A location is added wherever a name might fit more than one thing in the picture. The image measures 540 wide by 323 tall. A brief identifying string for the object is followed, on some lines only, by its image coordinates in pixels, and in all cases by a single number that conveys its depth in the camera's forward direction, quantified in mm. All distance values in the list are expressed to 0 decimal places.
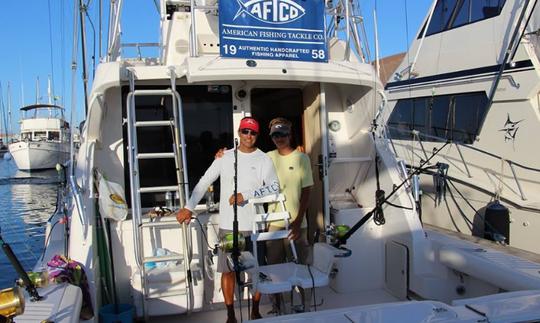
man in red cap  3523
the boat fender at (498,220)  7223
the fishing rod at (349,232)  3416
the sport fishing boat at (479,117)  7691
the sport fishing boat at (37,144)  33062
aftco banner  3869
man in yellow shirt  3875
